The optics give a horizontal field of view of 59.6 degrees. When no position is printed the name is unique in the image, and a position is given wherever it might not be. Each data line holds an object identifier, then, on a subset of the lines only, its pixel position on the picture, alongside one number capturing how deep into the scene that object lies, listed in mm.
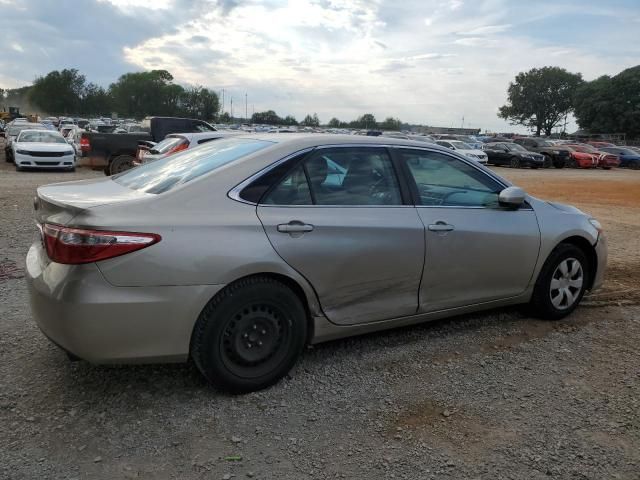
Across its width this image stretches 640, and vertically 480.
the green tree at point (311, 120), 122031
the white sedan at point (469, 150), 28264
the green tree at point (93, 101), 124438
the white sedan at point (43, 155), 17672
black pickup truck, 16703
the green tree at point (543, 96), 105750
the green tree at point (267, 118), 115575
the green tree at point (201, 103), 119812
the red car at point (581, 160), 33500
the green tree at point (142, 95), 130375
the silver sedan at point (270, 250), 2949
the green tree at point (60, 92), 119188
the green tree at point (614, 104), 81625
